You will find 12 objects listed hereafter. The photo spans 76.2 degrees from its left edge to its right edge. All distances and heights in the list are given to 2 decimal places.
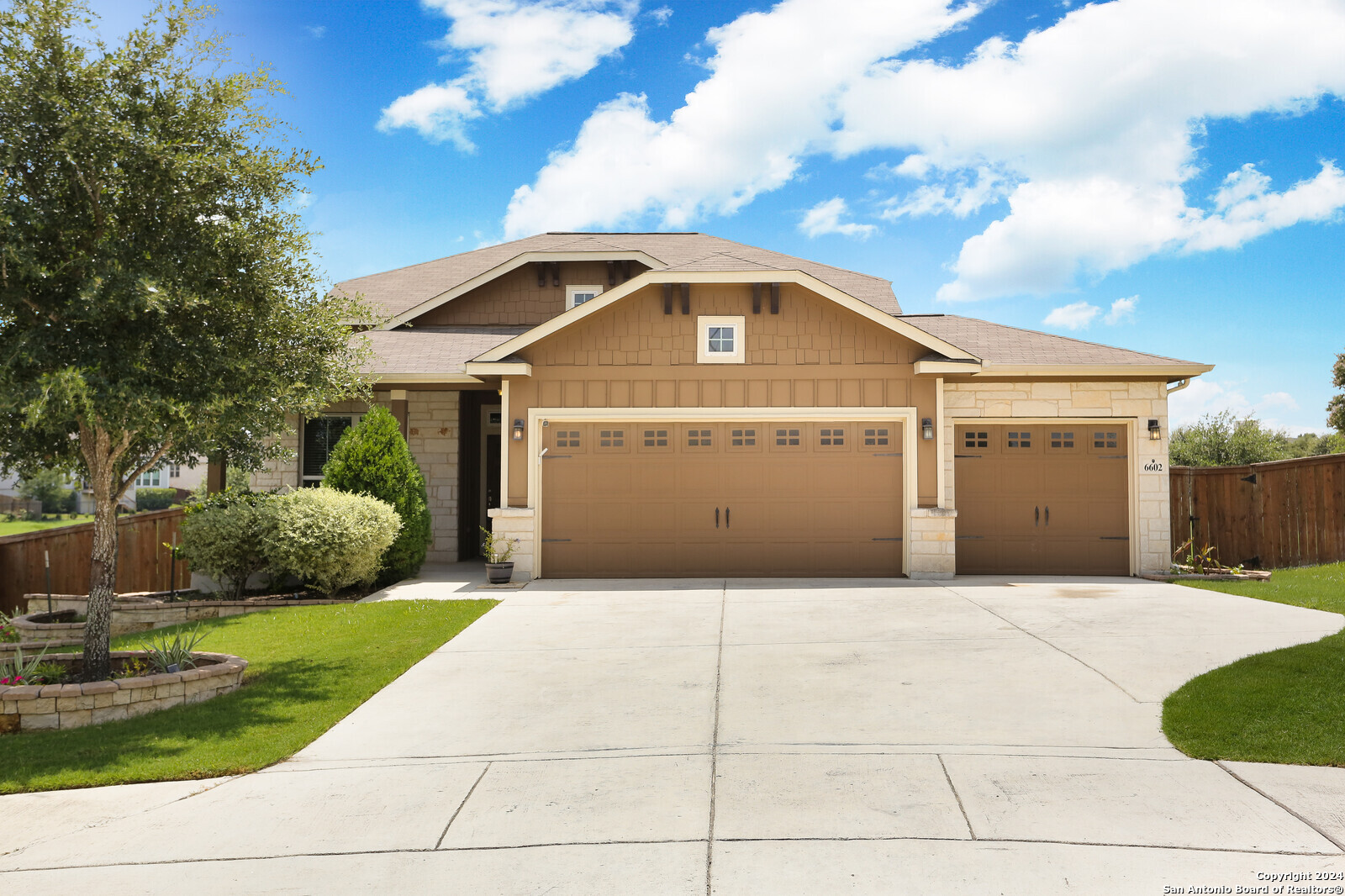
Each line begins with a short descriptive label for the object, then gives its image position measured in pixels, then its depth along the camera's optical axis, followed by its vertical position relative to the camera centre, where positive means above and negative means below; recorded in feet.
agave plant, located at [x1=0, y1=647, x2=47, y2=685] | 22.24 -5.09
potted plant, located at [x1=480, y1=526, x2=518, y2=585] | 38.70 -3.71
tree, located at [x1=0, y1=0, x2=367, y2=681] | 20.20 +5.34
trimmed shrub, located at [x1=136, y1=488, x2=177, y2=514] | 118.26 -2.86
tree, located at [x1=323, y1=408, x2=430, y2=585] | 39.58 +0.08
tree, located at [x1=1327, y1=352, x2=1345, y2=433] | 88.58 +7.36
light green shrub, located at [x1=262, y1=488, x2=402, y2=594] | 35.19 -2.48
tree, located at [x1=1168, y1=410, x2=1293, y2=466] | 67.67 +2.40
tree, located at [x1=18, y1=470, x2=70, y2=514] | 126.21 -2.34
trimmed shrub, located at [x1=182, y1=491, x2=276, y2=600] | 35.50 -2.48
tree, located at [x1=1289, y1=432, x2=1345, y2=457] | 110.91 +4.11
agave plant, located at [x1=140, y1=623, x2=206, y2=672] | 23.44 -4.92
